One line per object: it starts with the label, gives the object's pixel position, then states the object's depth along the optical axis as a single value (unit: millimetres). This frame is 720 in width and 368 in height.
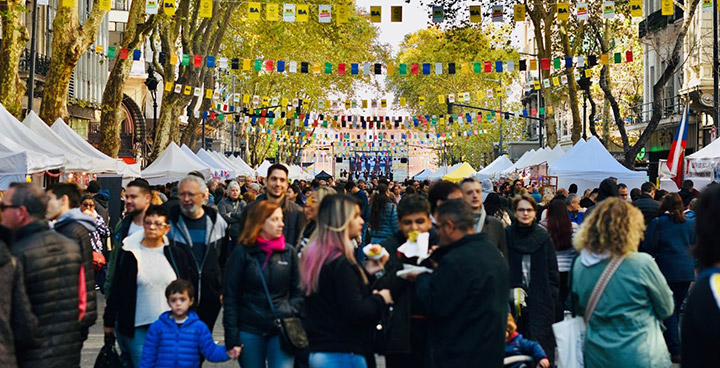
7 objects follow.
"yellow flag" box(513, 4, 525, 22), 26077
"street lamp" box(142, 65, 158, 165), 32875
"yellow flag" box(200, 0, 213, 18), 24234
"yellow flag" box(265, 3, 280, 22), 23922
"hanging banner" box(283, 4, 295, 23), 24234
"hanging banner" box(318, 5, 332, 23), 24461
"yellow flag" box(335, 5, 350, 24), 24344
